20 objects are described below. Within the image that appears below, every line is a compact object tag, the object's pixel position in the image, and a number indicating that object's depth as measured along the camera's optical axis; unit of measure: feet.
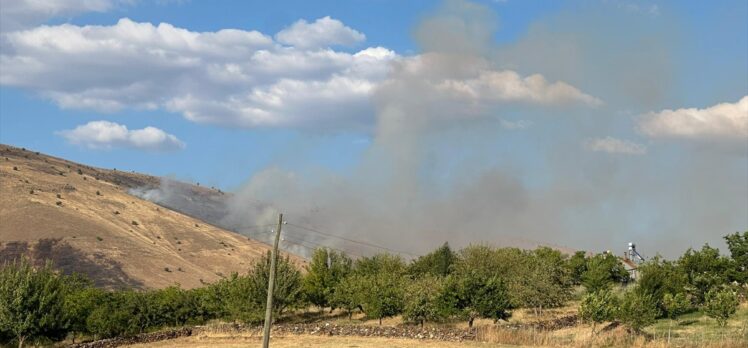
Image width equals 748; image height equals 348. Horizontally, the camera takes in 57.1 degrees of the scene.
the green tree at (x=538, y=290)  256.52
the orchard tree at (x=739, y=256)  276.21
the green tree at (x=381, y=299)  242.17
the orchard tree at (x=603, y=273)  308.81
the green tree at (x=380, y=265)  326.24
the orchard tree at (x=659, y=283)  238.89
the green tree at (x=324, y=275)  284.20
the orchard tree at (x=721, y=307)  189.55
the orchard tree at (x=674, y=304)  215.10
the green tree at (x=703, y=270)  259.19
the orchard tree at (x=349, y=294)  254.06
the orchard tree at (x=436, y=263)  361.51
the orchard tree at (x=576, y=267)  384.88
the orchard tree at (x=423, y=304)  226.58
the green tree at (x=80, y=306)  200.23
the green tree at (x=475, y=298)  222.89
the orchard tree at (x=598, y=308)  195.72
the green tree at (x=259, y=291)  232.12
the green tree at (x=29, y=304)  175.63
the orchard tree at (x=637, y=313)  181.88
